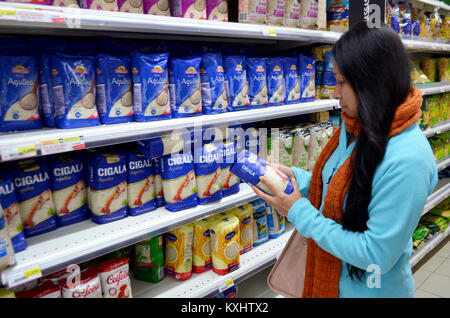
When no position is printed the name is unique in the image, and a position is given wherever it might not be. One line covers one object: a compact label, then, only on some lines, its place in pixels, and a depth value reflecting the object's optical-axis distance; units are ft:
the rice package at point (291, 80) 6.49
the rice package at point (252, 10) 5.36
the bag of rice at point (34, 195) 3.92
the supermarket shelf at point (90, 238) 3.65
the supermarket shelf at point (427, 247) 9.29
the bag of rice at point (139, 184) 4.79
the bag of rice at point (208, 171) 5.16
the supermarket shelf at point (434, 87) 8.65
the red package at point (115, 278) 4.35
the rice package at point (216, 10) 5.01
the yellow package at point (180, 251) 5.28
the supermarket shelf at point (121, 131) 3.36
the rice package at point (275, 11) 5.70
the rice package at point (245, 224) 6.02
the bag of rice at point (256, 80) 5.91
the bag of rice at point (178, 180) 4.86
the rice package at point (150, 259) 5.17
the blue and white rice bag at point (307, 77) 6.72
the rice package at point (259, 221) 6.48
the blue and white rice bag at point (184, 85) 4.80
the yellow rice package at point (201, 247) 5.43
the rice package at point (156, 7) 4.44
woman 3.04
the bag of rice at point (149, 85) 4.48
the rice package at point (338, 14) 6.92
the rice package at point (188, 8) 4.69
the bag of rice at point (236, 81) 5.53
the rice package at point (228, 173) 5.50
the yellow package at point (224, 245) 5.34
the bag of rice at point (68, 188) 4.28
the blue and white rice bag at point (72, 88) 4.00
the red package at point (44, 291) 3.82
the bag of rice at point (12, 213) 3.55
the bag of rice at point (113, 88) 4.33
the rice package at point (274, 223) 6.72
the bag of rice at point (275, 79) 6.22
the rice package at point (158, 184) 5.02
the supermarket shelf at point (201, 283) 5.03
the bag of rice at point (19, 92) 3.74
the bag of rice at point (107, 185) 4.45
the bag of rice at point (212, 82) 5.16
